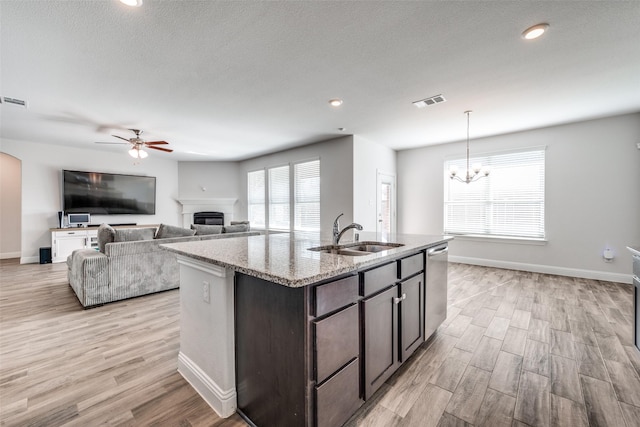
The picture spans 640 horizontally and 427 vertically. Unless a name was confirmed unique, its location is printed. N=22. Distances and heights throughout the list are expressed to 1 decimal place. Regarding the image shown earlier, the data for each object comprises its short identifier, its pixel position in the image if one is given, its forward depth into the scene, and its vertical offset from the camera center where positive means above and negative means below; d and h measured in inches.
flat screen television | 253.0 +17.9
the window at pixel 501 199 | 197.8 +9.2
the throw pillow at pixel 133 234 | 141.1 -12.8
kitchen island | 49.0 -25.8
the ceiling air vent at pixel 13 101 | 137.5 +57.5
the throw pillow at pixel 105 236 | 139.0 -13.0
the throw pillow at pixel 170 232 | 157.8 -12.7
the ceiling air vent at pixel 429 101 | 137.3 +57.8
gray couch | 128.9 -28.5
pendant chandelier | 178.0 +27.5
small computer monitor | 247.8 -8.3
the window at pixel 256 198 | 304.2 +14.7
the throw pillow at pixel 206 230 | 177.7 -12.8
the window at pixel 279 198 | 274.1 +13.3
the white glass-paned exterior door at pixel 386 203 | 240.7 +7.1
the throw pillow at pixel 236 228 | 187.6 -12.7
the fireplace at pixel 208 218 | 323.6 -8.8
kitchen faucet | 91.8 -8.3
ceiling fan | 192.2 +47.4
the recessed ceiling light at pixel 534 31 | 84.0 +57.2
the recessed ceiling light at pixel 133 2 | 73.2 +57.3
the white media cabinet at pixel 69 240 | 233.0 -26.0
